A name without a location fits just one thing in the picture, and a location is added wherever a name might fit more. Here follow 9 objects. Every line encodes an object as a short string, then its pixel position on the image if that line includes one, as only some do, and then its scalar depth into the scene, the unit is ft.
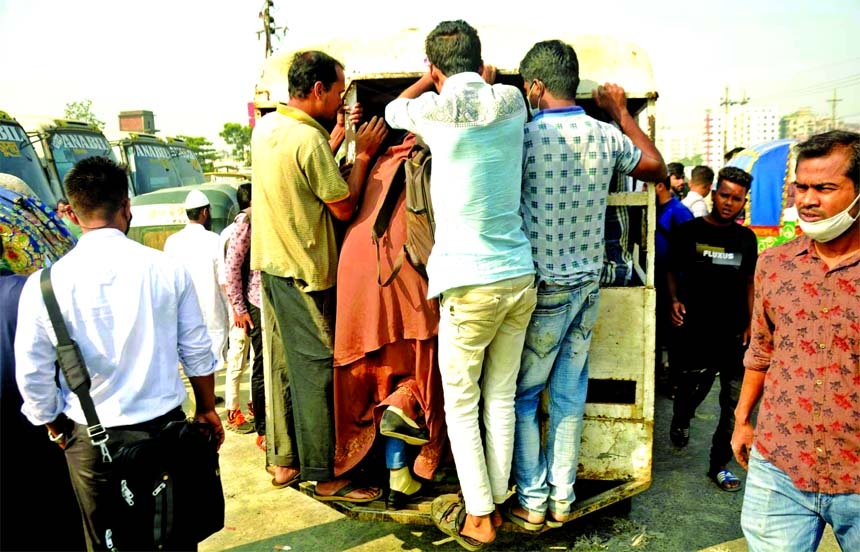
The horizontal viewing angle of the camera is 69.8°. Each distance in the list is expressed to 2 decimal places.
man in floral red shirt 6.18
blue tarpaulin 36.91
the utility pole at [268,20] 70.18
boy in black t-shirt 12.88
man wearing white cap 15.64
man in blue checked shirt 8.32
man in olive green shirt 8.96
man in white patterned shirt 7.69
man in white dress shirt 6.71
